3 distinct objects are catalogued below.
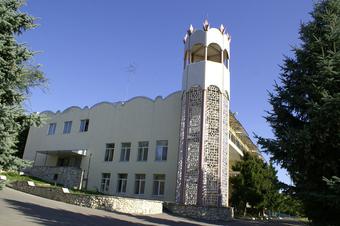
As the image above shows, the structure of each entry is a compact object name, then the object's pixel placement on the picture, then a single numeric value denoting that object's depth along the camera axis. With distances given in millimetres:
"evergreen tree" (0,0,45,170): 9719
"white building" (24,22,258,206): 28453
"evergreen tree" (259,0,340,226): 13219
